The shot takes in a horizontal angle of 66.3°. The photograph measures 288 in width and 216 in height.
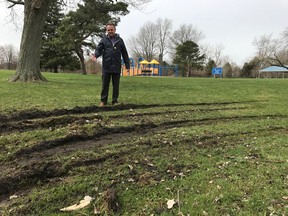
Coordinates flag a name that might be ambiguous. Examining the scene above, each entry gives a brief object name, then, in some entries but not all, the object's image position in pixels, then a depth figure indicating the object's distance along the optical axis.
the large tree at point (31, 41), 8.86
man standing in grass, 5.62
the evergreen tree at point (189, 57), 43.73
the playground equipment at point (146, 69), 31.00
